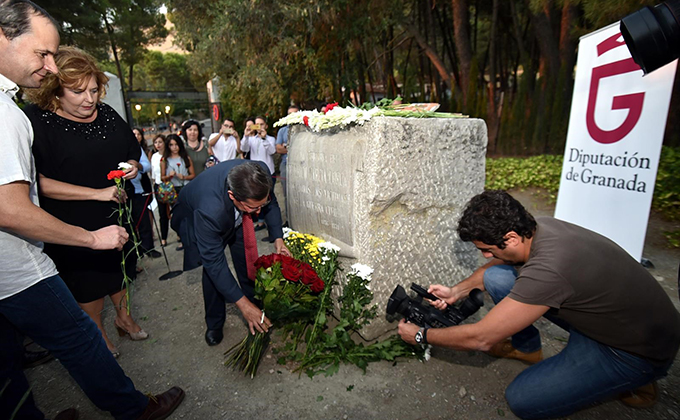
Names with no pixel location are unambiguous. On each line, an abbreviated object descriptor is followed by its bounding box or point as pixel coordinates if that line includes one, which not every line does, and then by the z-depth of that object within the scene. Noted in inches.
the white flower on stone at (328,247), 105.7
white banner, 121.9
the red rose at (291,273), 92.0
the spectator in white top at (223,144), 218.4
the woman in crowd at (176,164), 187.5
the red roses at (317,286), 94.4
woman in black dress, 82.1
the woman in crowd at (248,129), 219.7
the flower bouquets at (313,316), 94.3
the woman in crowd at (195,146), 205.0
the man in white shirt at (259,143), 217.5
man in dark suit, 84.9
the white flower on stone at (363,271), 98.0
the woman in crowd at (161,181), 187.4
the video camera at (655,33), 76.4
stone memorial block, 95.7
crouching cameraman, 65.1
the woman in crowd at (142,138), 251.1
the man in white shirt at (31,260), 52.4
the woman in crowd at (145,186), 146.6
